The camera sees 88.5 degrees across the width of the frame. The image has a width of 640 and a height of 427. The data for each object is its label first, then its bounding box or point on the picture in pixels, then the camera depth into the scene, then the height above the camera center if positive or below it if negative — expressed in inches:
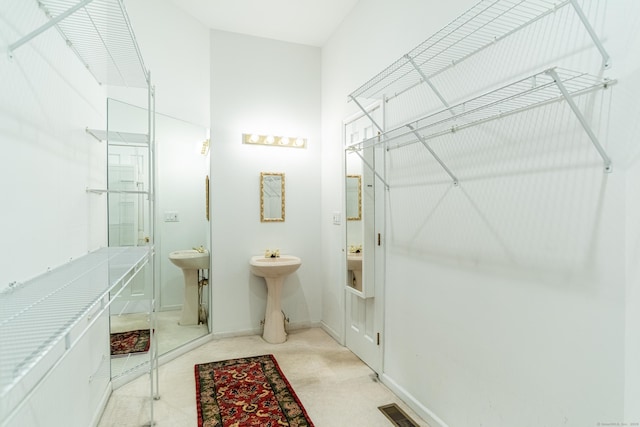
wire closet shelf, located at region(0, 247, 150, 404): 26.2 -11.0
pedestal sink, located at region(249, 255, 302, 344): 130.7 -32.1
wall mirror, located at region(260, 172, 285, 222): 142.4 +7.5
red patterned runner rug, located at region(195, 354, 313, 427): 83.5 -52.0
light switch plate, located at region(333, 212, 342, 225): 132.0 -1.7
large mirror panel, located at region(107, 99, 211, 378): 98.7 +0.1
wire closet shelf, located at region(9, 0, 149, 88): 53.3 +34.6
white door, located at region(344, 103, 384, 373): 103.6 -12.1
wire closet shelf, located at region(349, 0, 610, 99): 52.2 +35.7
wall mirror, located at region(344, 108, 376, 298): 107.1 +1.1
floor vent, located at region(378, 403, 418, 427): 81.1 -51.8
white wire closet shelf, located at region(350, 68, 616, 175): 44.9 +19.3
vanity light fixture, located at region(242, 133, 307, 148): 139.4 +32.0
